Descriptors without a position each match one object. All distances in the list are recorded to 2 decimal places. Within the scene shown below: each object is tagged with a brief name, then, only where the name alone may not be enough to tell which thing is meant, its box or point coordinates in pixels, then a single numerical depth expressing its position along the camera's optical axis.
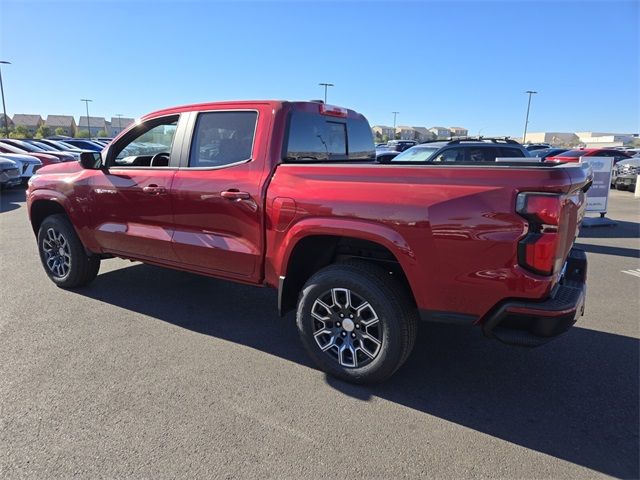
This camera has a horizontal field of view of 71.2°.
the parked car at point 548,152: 20.20
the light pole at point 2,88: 35.07
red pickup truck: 2.51
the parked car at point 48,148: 18.26
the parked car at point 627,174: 17.19
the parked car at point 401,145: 34.93
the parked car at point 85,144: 23.19
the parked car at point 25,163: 14.34
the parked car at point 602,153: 17.57
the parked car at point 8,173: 13.36
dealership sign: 9.63
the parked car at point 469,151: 9.04
